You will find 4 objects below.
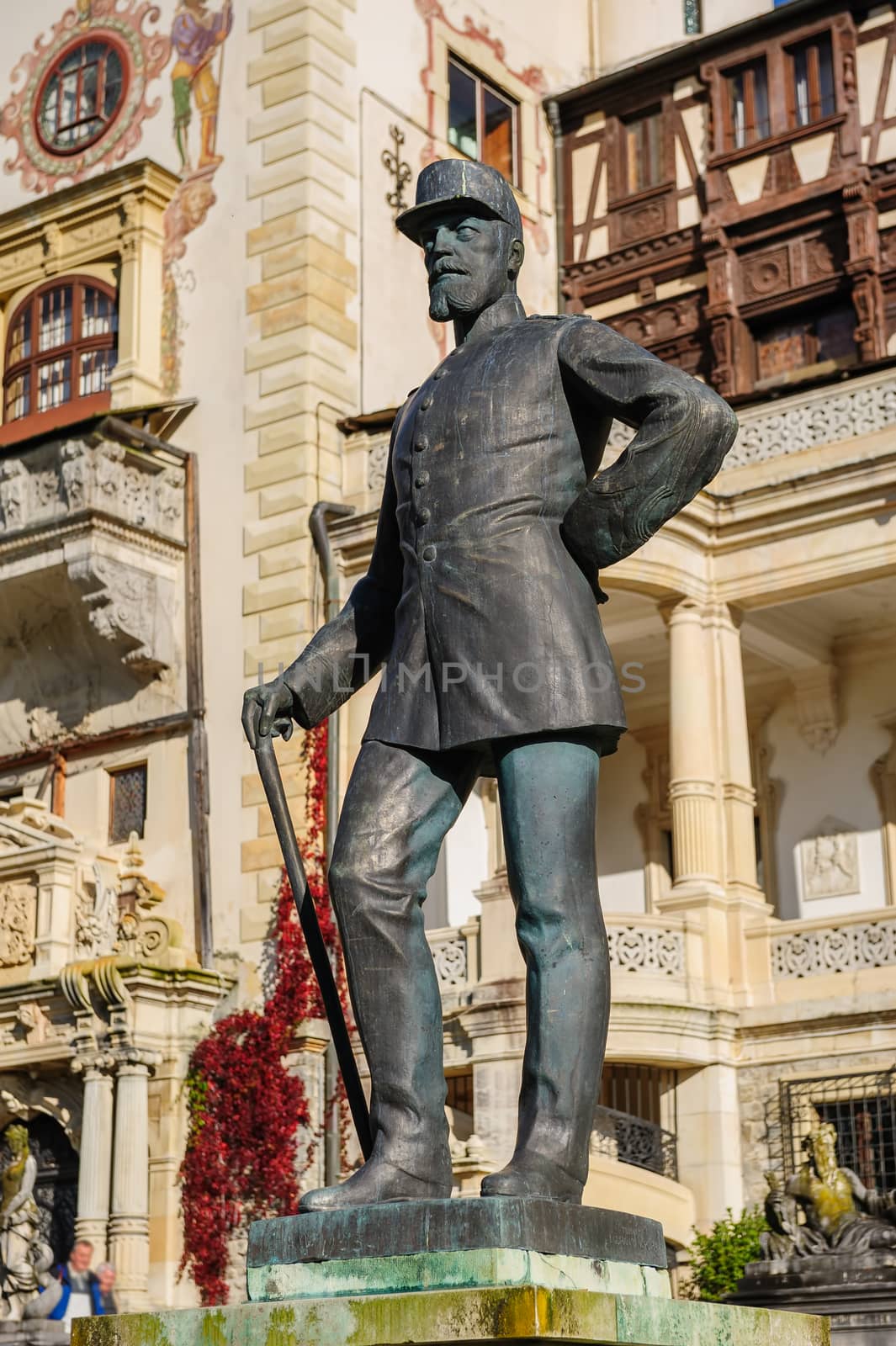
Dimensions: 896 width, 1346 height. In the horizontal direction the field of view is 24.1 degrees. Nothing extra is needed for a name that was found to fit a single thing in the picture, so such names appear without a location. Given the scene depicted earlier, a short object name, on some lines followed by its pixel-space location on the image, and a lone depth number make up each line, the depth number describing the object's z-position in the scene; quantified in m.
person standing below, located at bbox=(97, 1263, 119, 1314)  19.27
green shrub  18.80
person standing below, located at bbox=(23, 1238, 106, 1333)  17.22
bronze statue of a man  4.80
